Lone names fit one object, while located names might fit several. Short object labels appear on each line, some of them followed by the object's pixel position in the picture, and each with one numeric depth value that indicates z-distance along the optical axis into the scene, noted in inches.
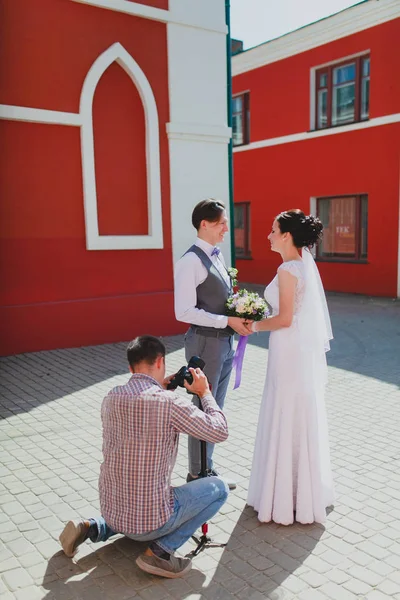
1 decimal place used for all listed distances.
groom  148.6
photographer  112.1
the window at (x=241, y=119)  722.8
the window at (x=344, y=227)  595.5
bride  142.3
